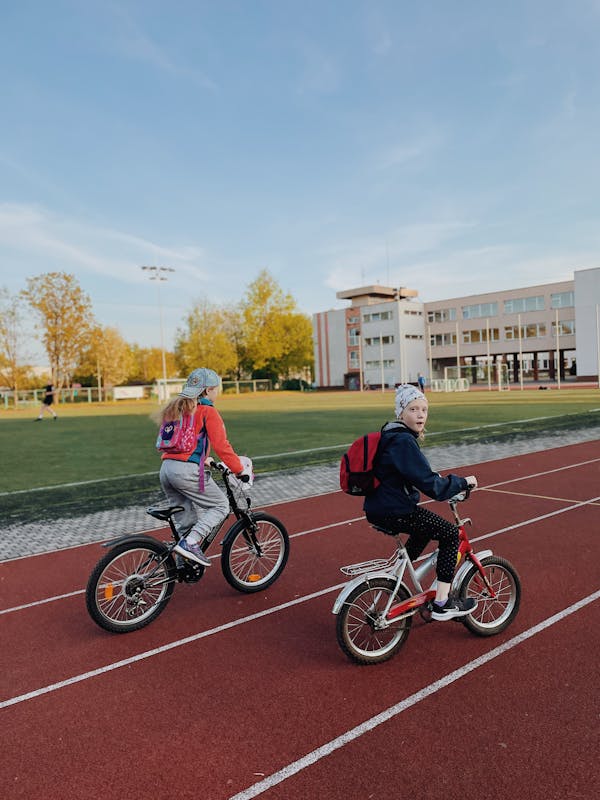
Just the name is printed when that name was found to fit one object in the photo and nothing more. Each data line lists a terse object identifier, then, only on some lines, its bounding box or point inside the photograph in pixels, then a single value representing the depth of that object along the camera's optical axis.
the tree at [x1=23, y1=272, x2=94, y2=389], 54.44
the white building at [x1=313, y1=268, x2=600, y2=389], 67.93
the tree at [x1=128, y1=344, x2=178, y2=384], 105.62
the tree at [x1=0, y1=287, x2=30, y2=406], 52.81
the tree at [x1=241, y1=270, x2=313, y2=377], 77.31
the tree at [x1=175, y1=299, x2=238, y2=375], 74.81
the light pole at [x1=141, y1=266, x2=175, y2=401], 61.06
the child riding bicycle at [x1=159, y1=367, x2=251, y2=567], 4.82
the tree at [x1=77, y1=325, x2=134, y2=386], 73.79
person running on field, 31.37
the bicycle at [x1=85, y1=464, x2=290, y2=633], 4.52
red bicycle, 3.91
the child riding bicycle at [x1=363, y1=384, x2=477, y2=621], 3.78
